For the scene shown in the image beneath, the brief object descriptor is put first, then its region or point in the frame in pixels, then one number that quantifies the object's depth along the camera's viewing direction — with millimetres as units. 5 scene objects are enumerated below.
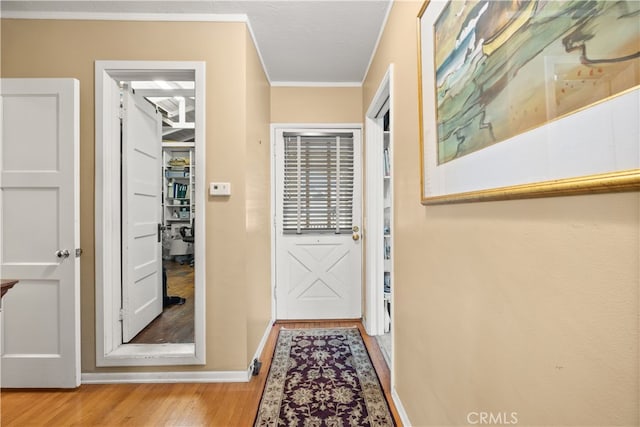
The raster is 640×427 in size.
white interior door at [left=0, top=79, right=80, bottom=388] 1928
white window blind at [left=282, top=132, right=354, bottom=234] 3152
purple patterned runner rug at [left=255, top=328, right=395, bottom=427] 1681
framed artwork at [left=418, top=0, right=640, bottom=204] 485
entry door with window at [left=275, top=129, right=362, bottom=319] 3154
